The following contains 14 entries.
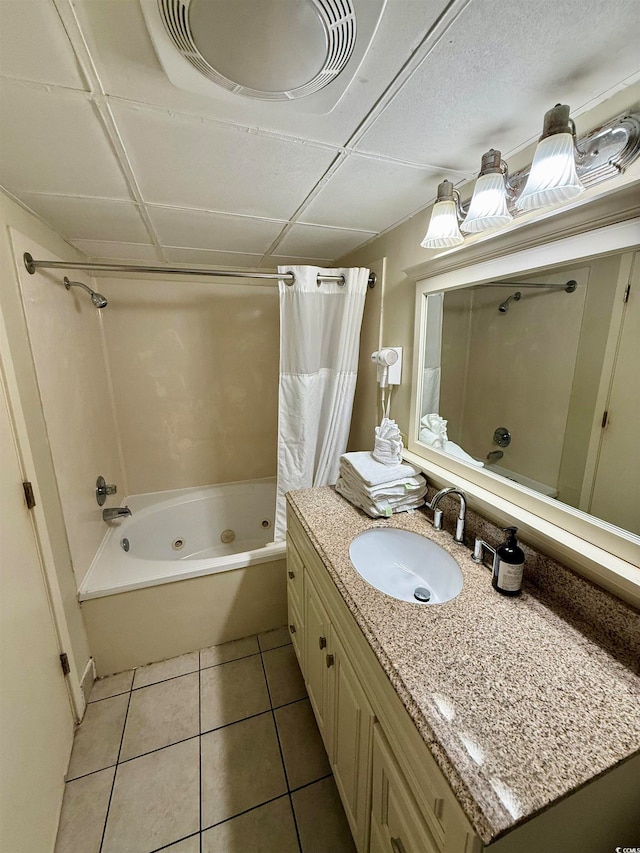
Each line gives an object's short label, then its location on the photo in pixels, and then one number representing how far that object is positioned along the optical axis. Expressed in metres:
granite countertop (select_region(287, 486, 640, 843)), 0.50
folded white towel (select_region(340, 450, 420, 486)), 1.30
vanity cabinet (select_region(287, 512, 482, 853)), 0.58
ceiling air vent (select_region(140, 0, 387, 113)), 0.52
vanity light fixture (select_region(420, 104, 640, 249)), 0.70
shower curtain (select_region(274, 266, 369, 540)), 1.67
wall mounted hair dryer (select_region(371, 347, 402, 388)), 1.53
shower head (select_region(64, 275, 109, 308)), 1.63
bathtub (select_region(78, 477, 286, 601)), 1.60
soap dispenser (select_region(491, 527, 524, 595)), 0.88
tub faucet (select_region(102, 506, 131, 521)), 1.86
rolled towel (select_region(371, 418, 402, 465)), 1.43
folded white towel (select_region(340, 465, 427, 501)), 1.28
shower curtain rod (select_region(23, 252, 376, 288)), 1.25
